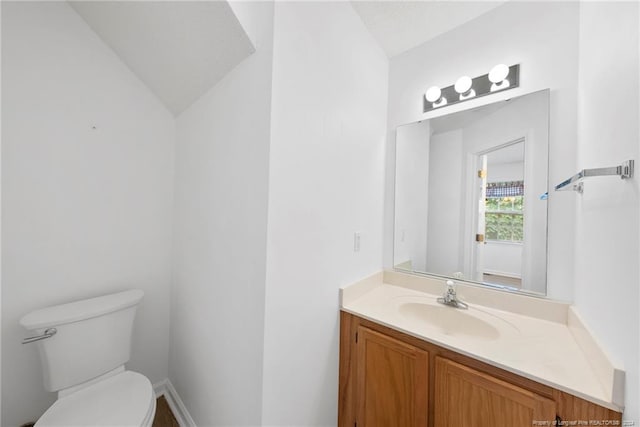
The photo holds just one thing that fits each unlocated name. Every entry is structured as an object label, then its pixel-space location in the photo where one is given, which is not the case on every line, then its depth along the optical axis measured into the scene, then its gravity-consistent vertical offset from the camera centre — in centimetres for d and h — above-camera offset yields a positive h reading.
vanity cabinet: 77 -71
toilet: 102 -83
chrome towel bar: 64 +15
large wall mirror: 121 +14
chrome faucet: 129 -47
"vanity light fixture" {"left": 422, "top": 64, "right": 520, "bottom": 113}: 128 +80
